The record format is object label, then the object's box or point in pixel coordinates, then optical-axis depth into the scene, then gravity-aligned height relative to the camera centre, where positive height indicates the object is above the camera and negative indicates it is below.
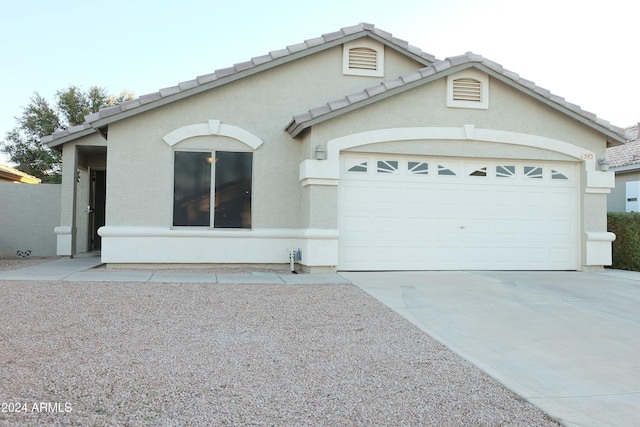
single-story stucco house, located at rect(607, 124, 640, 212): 17.33 +1.38
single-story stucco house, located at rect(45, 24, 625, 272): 10.79 +0.99
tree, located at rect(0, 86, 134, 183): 31.22 +5.36
